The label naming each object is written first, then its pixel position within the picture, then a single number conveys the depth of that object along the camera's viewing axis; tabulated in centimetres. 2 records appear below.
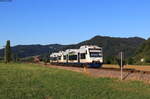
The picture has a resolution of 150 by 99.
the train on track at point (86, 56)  3499
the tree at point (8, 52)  7790
